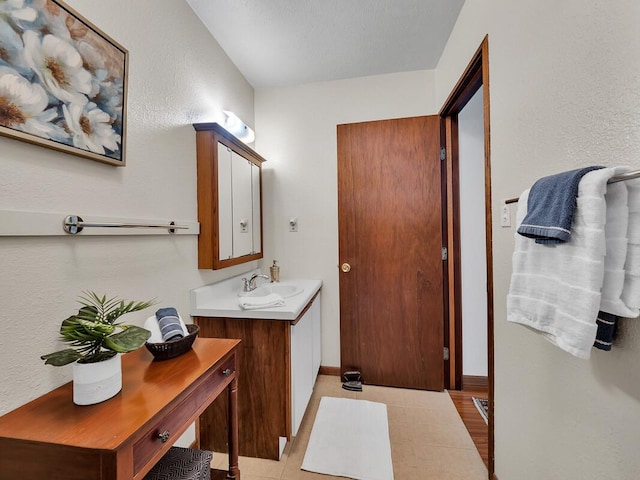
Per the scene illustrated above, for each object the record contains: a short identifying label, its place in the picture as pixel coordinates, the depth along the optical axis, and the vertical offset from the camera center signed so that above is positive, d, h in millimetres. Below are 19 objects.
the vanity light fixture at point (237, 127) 1947 +861
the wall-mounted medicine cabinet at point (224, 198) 1633 +293
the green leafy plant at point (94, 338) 744 -274
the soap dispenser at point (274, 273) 2318 -274
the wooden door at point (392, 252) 2141 -101
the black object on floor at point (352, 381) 2154 -1152
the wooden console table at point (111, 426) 613 -459
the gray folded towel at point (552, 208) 695 +82
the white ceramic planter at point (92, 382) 730 -379
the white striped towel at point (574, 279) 634 -111
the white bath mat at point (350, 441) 1442 -1203
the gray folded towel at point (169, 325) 1068 -334
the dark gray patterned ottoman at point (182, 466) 926 -798
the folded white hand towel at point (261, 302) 1511 -346
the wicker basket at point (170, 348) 1008 -404
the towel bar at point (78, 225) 907 +69
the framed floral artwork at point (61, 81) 763 +534
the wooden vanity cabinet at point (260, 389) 1494 -825
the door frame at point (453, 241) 2139 -19
